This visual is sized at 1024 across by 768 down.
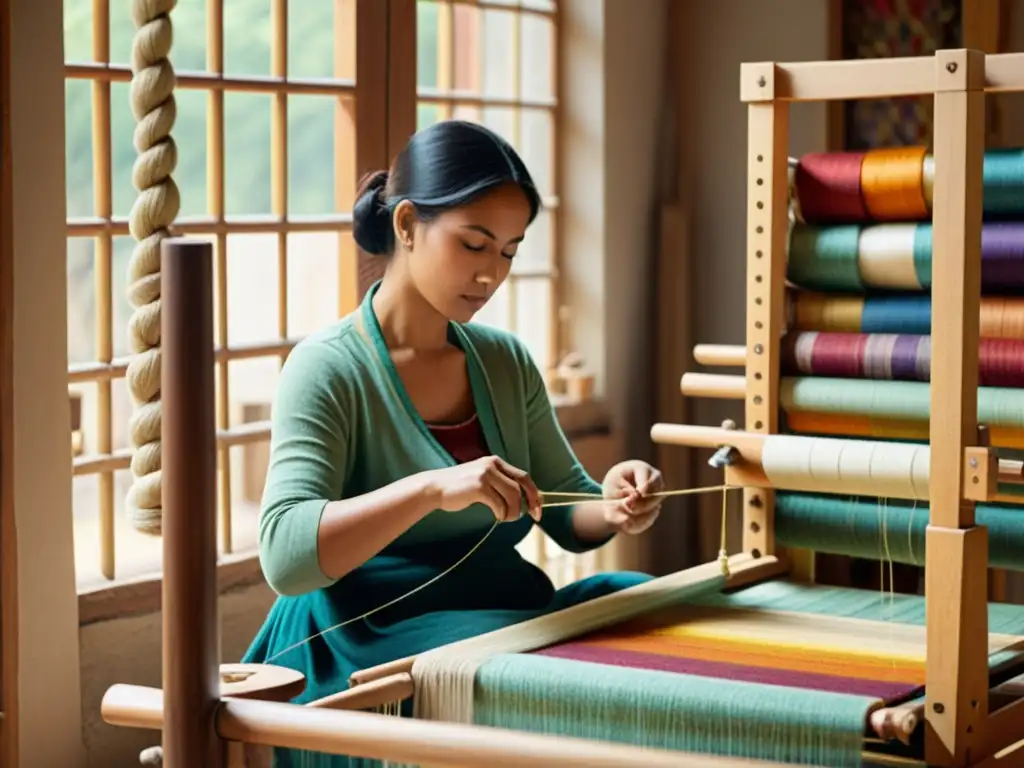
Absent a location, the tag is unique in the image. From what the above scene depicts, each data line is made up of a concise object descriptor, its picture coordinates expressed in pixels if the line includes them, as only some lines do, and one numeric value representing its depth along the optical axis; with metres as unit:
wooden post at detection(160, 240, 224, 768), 2.23
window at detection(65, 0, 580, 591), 3.36
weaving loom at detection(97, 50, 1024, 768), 2.26
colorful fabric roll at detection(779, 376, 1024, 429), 2.72
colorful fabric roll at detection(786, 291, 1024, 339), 2.76
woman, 2.58
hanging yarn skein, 3.02
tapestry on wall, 4.33
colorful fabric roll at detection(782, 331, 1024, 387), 2.73
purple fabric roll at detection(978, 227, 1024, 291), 2.73
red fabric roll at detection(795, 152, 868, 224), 2.86
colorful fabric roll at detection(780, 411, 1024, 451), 2.74
